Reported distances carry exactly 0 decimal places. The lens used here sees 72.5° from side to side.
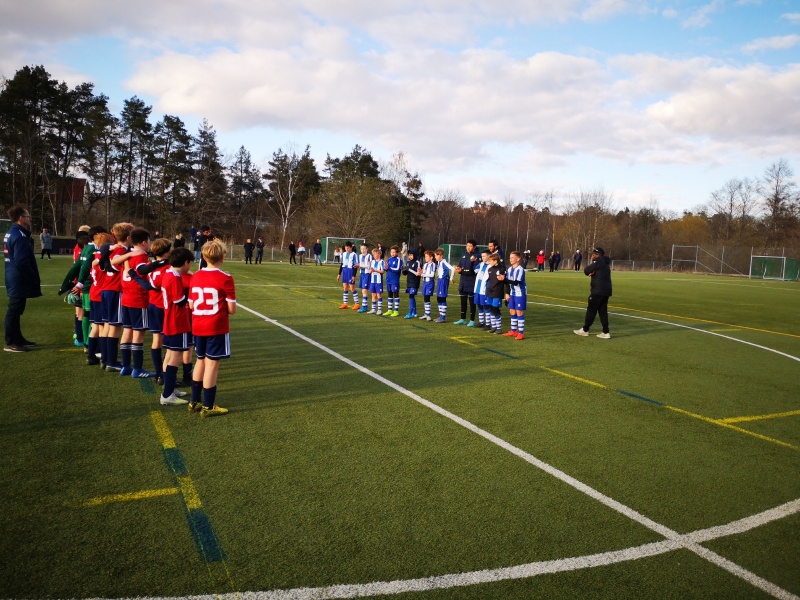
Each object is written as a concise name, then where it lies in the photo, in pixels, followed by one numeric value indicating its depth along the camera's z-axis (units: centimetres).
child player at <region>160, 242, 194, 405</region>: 634
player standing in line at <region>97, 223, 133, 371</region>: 760
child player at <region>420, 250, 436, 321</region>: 1406
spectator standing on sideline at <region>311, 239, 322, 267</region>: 4378
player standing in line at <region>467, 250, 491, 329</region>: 1342
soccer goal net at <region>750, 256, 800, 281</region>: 4950
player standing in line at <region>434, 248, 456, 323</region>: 1423
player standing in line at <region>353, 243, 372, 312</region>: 1542
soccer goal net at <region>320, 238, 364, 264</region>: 4609
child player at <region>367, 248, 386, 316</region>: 1516
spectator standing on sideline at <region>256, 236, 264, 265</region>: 4072
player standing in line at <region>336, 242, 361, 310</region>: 1641
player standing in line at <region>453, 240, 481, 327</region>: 1422
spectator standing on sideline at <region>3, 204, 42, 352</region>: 855
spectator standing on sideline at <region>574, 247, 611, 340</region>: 1266
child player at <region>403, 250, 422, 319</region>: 1447
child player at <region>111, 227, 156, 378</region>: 712
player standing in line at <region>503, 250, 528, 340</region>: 1223
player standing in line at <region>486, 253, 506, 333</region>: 1279
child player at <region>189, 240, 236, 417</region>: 588
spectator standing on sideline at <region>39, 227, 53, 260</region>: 3147
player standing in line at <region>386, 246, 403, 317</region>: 1536
